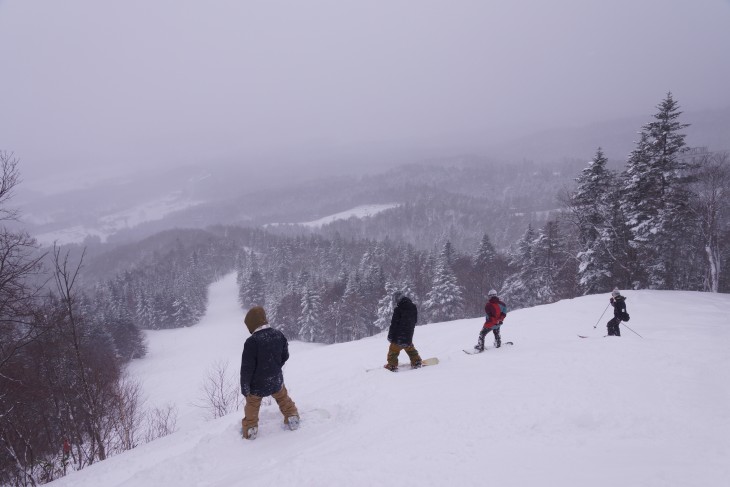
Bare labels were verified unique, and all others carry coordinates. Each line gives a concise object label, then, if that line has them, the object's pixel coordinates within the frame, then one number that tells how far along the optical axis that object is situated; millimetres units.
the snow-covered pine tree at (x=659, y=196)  23453
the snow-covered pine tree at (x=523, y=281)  43625
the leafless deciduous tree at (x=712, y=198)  22953
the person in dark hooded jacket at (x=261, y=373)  5645
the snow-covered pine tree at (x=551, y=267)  39156
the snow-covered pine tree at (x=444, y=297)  45531
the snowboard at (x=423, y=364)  8570
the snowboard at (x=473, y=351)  9804
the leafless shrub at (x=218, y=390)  20178
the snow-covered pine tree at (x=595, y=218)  27469
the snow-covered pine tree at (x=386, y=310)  46062
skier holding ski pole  10859
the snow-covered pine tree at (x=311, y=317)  56562
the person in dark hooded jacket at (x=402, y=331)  8281
